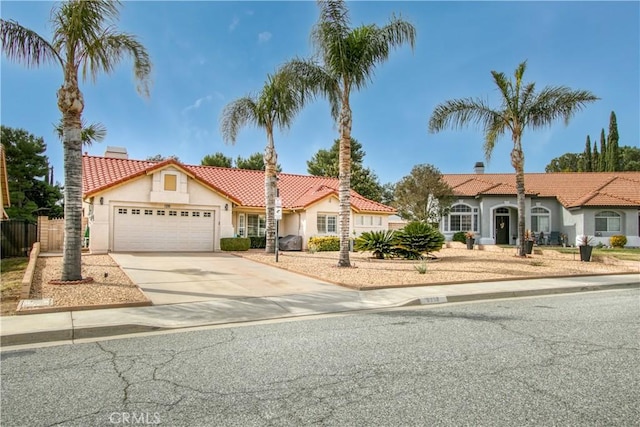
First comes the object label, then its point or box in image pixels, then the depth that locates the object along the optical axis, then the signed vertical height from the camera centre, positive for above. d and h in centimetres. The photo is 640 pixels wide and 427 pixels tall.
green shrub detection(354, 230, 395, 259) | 1919 -83
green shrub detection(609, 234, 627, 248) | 2891 -119
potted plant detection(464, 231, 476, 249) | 2795 -103
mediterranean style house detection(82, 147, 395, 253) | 2166 +101
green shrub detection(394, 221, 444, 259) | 1886 -82
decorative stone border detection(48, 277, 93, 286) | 1053 -139
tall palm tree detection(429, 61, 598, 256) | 1952 +537
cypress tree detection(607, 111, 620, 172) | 4312 +795
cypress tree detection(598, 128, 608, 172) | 4531 +755
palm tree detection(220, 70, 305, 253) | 2075 +555
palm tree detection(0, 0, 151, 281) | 1056 +441
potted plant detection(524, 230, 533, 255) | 2189 -114
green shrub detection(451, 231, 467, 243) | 3081 -92
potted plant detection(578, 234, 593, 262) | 1875 -121
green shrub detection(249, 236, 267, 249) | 2684 -105
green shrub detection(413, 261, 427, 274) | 1352 -144
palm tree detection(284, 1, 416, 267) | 1502 +613
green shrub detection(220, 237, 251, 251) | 2358 -102
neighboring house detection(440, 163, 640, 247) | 2961 +113
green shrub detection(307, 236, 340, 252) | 2497 -106
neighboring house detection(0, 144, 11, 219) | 2023 +289
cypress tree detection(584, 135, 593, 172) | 4784 +749
